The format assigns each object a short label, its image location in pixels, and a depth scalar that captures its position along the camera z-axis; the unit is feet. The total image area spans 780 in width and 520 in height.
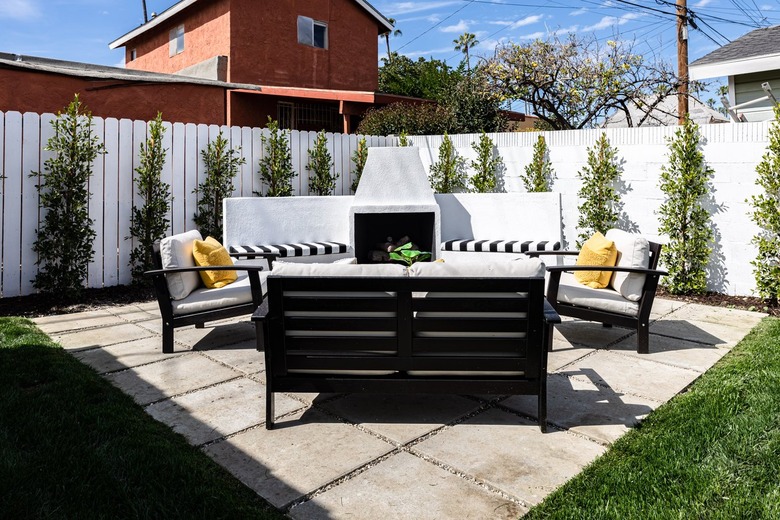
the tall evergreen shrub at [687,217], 21.09
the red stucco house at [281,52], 48.19
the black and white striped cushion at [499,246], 21.80
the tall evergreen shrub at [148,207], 22.09
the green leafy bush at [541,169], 26.07
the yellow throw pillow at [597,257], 14.82
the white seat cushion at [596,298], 14.01
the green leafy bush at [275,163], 26.53
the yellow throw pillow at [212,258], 14.85
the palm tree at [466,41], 126.00
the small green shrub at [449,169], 28.96
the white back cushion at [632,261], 14.12
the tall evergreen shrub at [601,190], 23.86
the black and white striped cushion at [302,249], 20.68
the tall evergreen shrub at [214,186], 24.35
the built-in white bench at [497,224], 22.67
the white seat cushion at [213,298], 13.94
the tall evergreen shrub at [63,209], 19.67
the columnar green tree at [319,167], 28.17
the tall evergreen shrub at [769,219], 18.95
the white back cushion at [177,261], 13.96
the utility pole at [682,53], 40.83
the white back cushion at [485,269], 9.26
